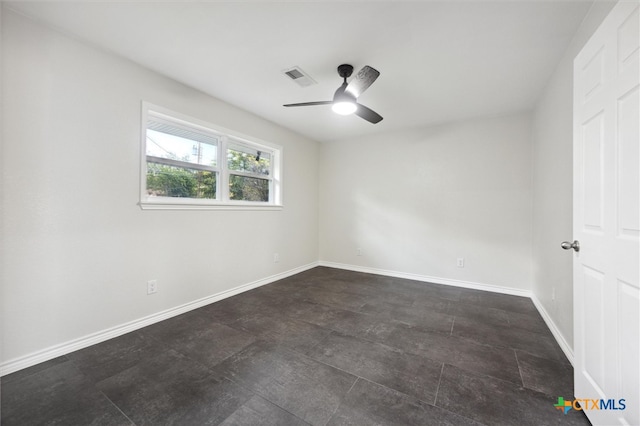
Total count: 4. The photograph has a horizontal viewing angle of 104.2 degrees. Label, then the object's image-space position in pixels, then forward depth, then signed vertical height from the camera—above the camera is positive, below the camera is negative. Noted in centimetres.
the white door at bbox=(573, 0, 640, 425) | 102 -1
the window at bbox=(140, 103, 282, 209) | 253 +56
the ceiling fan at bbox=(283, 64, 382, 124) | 208 +113
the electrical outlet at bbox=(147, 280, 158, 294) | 244 -74
